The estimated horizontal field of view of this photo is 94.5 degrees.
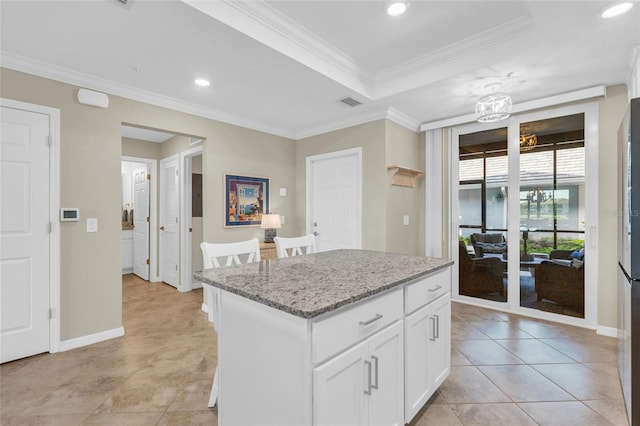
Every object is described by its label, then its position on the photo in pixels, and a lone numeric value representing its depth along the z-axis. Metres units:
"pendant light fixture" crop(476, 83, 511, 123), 2.53
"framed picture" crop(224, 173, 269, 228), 3.83
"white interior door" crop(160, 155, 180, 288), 4.65
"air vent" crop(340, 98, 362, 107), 3.26
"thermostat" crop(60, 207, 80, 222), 2.62
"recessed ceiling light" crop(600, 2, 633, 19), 1.82
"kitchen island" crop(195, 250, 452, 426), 1.06
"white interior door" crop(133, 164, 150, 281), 5.17
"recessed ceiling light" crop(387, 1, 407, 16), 2.02
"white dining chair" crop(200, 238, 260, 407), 1.68
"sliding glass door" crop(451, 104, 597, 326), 3.13
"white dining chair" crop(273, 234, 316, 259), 2.42
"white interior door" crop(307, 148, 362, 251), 3.94
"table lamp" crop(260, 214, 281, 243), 3.91
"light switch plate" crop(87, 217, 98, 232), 2.77
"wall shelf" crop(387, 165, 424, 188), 3.65
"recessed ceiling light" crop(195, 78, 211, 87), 2.81
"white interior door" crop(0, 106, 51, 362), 2.38
